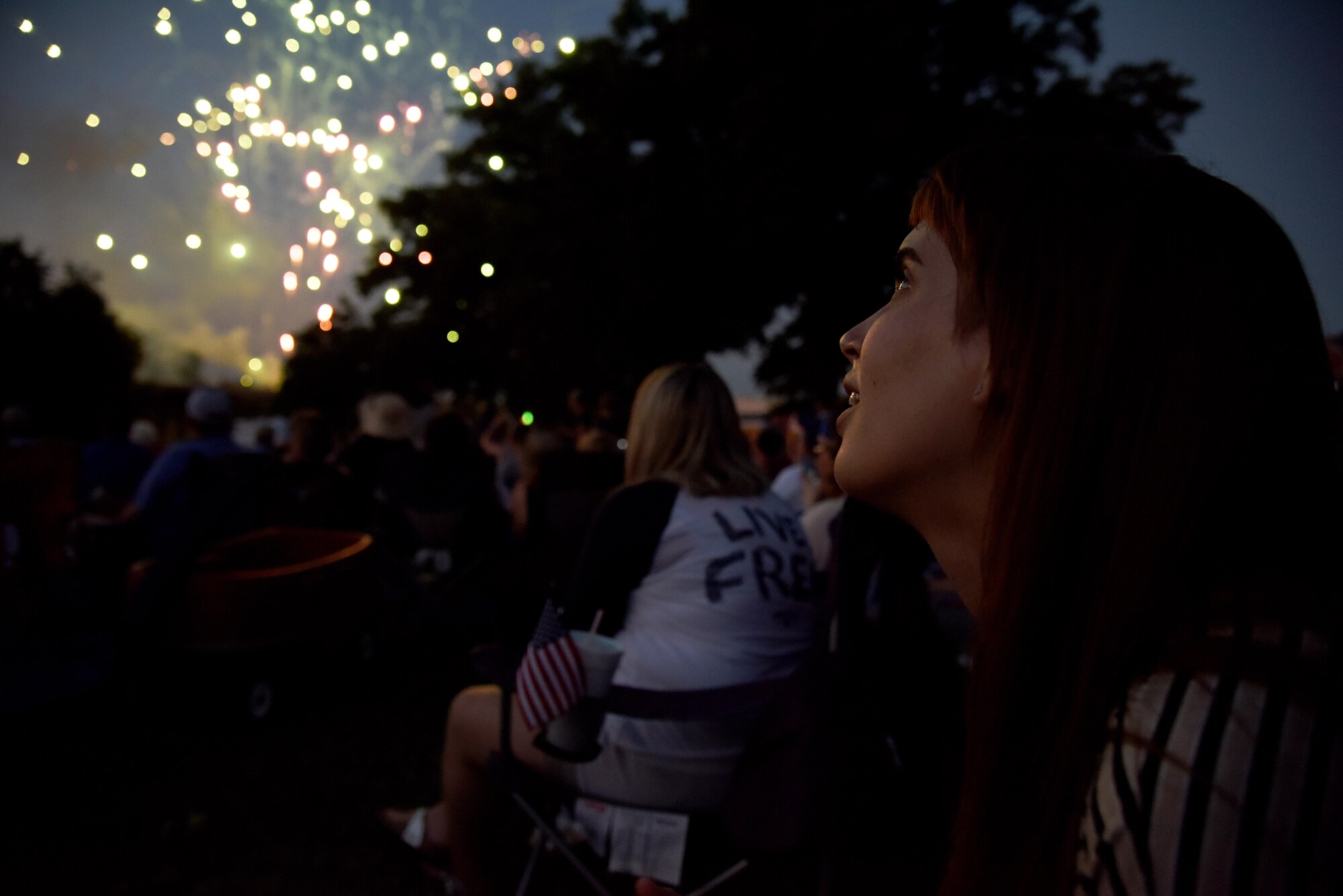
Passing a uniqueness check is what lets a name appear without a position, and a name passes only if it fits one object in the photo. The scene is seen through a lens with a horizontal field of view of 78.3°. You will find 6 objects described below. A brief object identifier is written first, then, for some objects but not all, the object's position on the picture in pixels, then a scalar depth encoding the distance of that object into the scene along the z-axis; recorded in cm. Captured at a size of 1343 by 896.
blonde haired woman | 246
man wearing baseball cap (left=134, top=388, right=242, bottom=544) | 453
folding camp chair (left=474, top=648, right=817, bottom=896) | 216
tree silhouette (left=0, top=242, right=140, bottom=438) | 3019
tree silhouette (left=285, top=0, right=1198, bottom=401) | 1520
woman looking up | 68
